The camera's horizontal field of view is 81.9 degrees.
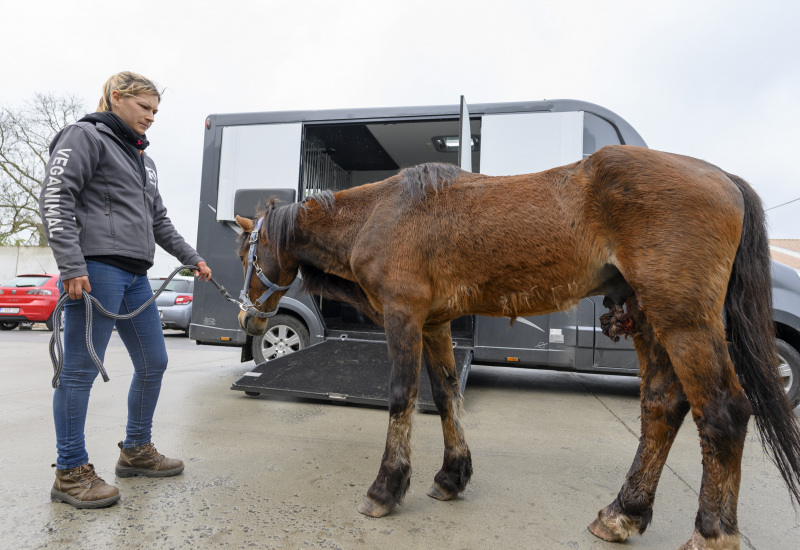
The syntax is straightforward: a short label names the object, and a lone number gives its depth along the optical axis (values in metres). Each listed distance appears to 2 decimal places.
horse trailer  4.69
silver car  11.14
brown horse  1.90
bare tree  23.20
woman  2.21
